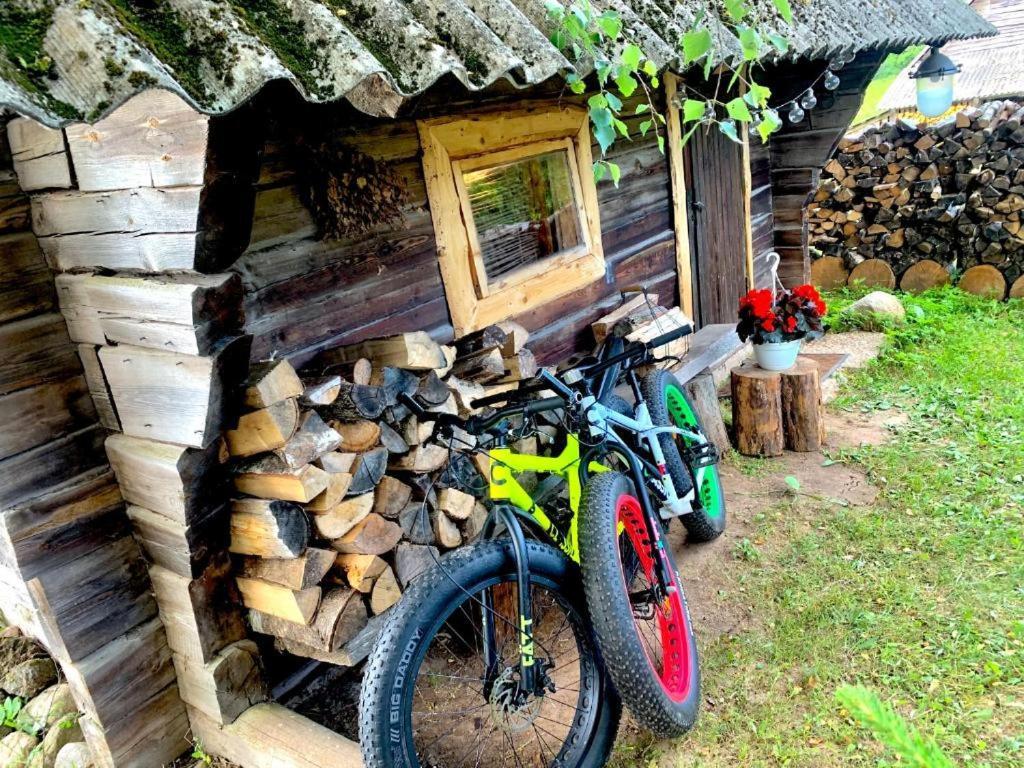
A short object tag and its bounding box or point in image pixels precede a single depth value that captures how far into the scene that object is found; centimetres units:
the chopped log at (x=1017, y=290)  824
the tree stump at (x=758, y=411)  487
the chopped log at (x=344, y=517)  241
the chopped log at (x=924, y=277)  878
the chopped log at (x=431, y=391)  268
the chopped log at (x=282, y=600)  244
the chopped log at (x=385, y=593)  259
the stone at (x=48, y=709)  289
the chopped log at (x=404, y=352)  261
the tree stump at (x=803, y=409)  489
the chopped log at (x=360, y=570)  253
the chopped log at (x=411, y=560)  267
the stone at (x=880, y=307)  772
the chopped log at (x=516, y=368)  326
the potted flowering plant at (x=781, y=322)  480
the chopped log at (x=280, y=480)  228
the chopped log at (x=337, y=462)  236
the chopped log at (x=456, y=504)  282
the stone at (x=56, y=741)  279
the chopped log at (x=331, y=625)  248
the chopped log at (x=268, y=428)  225
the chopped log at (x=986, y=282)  833
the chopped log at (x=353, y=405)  248
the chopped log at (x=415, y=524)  271
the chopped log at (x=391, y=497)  262
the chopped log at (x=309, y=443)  227
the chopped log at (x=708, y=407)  489
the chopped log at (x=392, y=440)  260
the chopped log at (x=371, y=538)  251
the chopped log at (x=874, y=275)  912
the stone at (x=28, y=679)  301
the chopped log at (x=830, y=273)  951
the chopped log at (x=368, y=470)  247
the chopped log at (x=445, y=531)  281
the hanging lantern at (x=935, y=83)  635
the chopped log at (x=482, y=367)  315
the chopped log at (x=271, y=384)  223
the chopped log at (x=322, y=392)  239
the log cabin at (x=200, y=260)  171
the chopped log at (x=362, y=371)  255
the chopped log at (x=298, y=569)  240
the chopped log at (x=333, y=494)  236
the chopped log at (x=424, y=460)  269
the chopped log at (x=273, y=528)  235
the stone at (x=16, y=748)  283
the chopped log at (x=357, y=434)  247
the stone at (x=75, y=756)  272
